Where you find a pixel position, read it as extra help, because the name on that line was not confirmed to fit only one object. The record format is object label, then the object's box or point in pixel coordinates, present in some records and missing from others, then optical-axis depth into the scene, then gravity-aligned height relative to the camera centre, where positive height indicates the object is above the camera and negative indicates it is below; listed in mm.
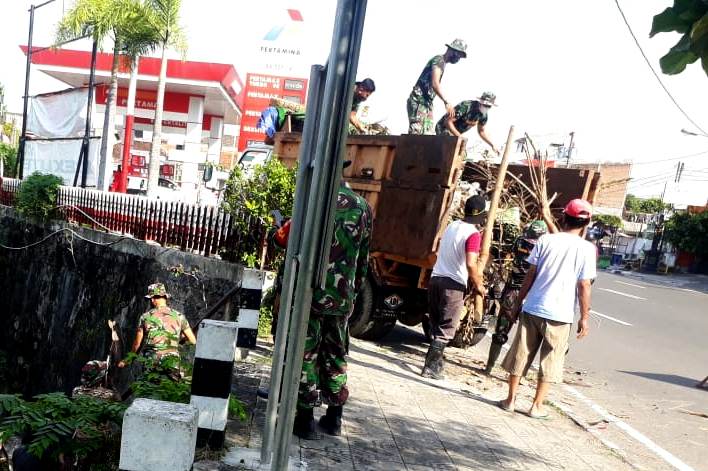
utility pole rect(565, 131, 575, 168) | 40700 +5380
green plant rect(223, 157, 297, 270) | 7000 -328
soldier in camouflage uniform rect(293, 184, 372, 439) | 3691 -834
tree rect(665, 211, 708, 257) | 32062 +136
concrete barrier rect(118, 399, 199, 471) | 2160 -987
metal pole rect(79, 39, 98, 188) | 13484 +46
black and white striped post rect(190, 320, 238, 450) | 3049 -1075
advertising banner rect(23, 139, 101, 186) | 13875 -482
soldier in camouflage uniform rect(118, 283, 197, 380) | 5352 -1561
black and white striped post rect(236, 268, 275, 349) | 4695 -1071
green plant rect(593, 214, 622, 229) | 35969 +174
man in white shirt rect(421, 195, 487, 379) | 5797 -718
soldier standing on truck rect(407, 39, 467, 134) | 7816 +1268
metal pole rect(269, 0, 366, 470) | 2209 -166
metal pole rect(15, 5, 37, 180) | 15477 +437
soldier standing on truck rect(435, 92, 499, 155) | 7488 +996
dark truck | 6477 -101
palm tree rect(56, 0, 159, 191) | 18000 +3459
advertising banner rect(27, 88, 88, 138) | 13938 +535
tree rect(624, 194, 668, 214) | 43800 +1700
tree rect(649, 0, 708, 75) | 1918 +648
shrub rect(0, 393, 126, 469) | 3271 -1542
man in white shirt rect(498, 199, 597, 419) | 4887 -607
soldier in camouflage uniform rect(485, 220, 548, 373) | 6504 -757
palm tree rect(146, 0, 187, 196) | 20219 +3809
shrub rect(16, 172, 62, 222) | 11305 -1103
